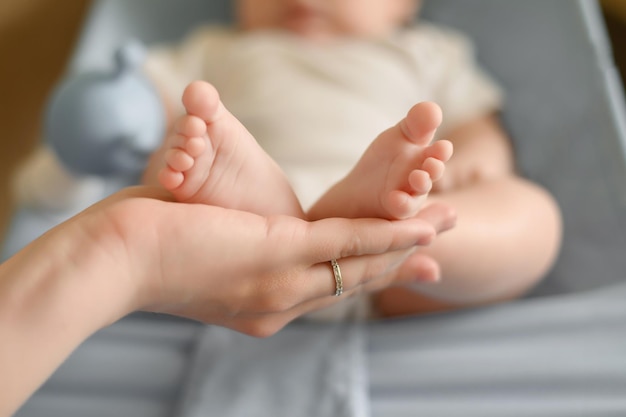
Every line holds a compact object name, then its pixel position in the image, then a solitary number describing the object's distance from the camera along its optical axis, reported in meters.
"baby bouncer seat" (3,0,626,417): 0.63
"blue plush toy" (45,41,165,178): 0.71
